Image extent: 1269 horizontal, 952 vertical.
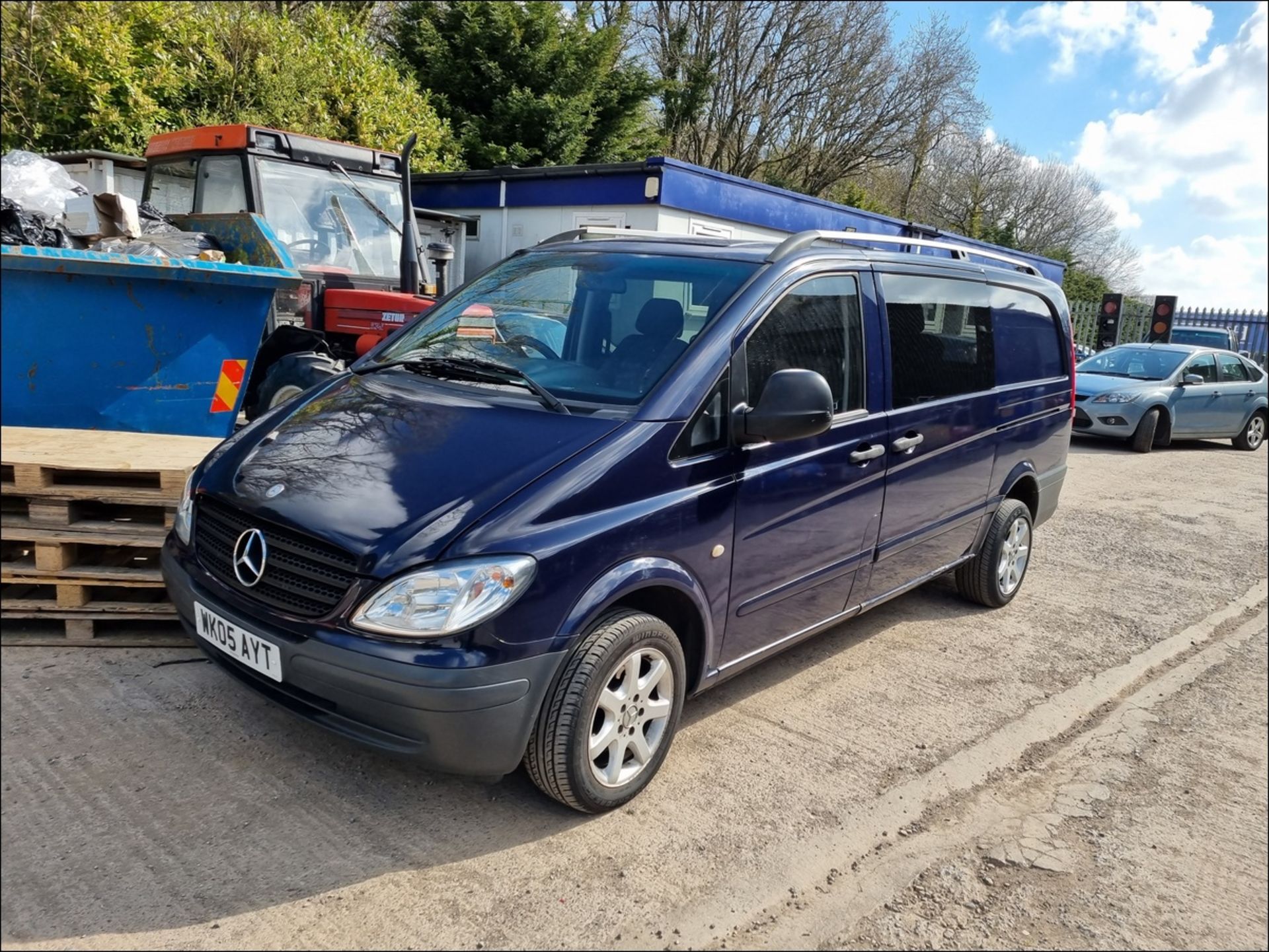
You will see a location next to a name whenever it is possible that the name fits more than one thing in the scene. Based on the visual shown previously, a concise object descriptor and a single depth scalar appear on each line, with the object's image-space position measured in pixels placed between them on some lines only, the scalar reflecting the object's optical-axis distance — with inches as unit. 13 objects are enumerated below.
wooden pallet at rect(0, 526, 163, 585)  139.1
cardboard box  203.6
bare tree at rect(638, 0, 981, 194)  1053.8
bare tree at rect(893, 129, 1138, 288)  1352.1
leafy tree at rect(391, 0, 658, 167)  686.5
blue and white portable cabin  421.7
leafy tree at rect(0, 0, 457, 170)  434.0
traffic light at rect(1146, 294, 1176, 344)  971.9
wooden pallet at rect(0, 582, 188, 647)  141.6
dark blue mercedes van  101.1
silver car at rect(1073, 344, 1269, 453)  474.9
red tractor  282.4
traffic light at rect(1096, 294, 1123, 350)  1010.1
